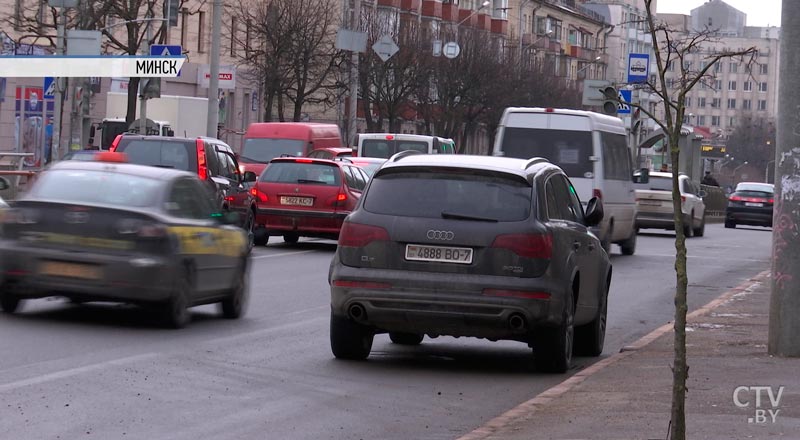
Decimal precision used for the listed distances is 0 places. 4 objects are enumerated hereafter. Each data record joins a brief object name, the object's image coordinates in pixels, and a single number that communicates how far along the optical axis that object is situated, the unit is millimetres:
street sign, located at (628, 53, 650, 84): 47906
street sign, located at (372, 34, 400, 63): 57469
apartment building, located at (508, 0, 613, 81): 115250
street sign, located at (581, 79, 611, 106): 45231
